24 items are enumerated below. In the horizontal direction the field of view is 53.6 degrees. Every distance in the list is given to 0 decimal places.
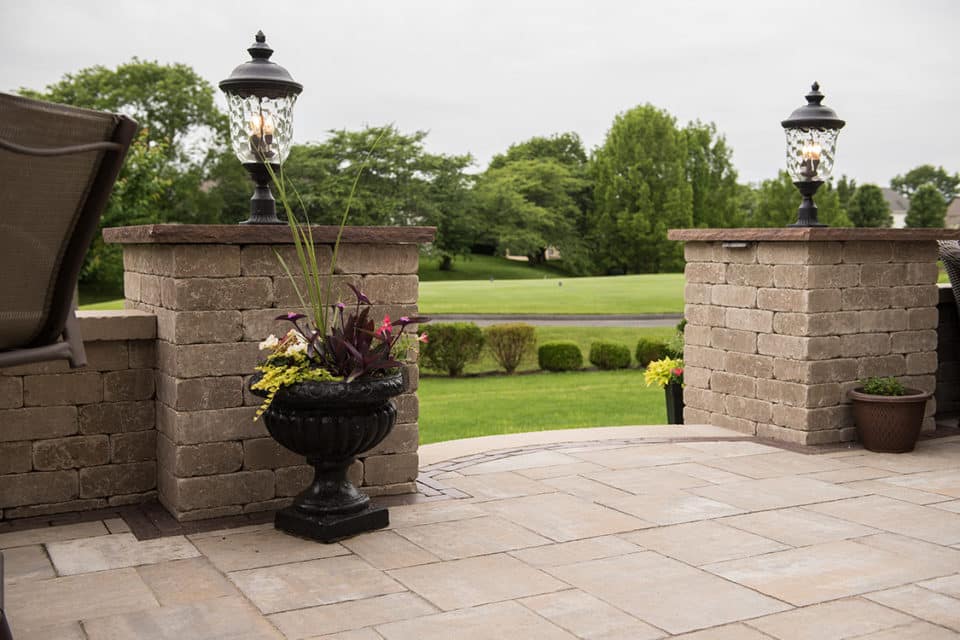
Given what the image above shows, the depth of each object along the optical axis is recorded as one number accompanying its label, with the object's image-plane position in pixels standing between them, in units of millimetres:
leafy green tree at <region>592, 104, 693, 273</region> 47438
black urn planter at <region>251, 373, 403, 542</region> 3764
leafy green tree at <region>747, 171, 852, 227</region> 46256
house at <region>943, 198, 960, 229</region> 72688
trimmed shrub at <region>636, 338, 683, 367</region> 14484
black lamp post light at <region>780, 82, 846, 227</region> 6133
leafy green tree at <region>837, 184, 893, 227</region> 53312
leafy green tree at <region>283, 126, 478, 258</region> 39844
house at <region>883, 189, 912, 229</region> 91688
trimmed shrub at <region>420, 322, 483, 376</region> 14086
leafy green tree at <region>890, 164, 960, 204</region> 77688
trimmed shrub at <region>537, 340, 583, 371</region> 14516
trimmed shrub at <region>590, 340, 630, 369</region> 14789
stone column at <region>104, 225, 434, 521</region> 4098
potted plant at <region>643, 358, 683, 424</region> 7133
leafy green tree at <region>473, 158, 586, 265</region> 45812
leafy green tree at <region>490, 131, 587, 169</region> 54562
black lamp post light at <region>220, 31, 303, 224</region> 4344
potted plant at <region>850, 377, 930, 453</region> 5598
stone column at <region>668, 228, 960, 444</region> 5777
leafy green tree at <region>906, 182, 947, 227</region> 55406
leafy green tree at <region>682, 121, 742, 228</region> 50281
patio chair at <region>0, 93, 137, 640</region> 1832
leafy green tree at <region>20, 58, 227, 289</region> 35344
